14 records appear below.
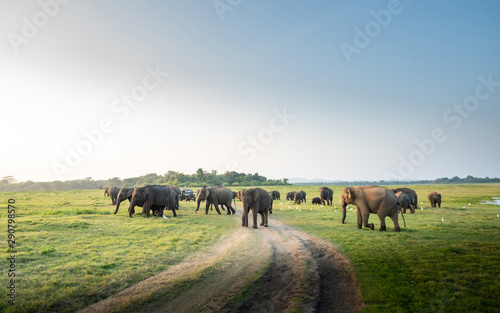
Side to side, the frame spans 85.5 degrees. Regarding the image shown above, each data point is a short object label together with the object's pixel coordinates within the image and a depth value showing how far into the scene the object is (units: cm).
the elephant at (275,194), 4892
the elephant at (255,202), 1823
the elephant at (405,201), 2482
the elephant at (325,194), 4084
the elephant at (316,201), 4105
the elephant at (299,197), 4509
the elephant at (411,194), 2776
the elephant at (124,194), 2489
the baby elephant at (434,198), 3369
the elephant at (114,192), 3649
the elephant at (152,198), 2275
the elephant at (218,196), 2709
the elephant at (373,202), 1558
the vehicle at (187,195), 4919
